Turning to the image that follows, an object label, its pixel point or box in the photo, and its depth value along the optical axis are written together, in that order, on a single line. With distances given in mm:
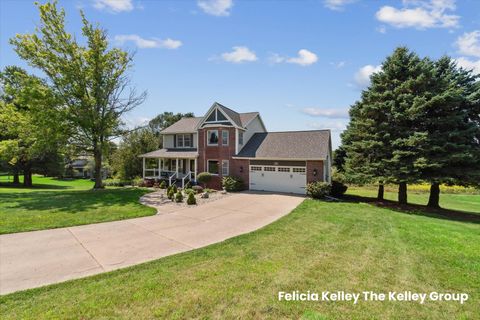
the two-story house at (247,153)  18594
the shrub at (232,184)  19562
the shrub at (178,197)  14811
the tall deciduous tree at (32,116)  17531
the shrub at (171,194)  15666
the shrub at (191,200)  13984
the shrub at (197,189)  18734
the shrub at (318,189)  16656
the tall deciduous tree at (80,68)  18422
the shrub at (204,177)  20531
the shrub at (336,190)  18719
